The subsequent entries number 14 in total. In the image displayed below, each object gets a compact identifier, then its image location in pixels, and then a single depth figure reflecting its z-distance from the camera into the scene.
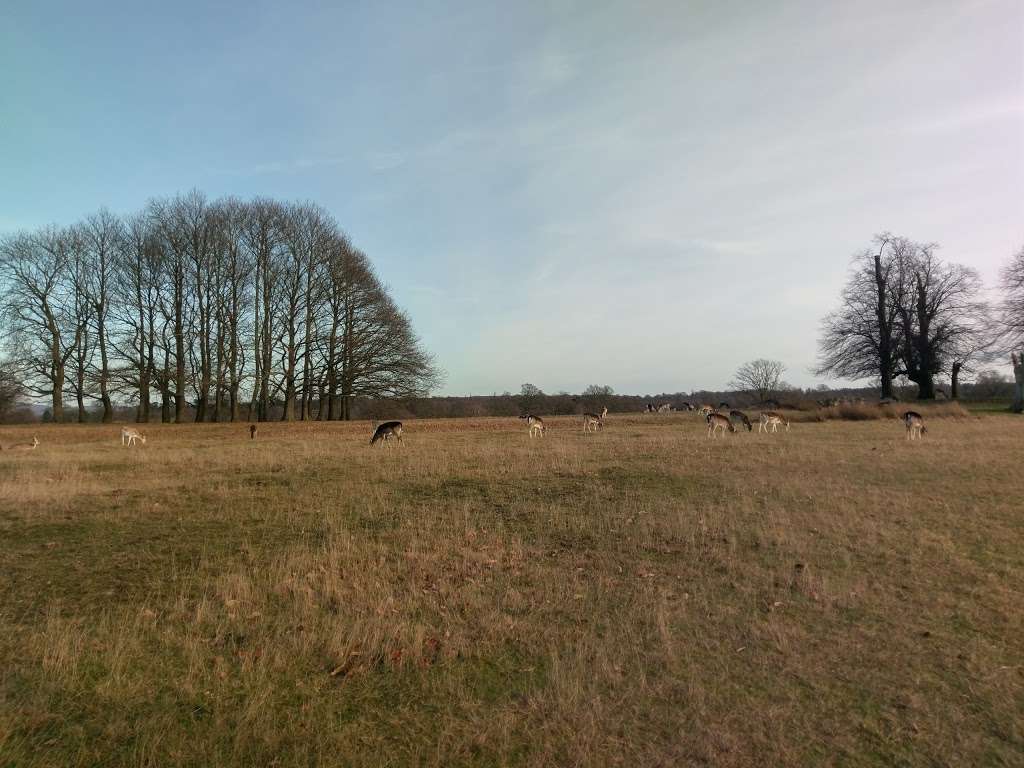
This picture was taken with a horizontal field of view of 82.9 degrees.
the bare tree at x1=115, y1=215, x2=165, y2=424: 38.85
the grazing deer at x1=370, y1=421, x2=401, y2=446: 23.35
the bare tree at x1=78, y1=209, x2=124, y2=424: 39.22
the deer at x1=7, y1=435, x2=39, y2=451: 24.18
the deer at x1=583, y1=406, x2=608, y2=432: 29.67
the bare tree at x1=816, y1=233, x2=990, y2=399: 44.28
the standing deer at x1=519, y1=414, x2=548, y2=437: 27.62
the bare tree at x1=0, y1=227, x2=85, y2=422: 37.22
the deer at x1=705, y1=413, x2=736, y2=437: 25.61
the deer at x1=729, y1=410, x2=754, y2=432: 27.98
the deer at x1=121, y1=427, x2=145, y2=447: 26.84
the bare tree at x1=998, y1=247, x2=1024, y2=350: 40.12
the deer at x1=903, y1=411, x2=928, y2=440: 21.36
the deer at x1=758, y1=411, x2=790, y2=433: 27.23
